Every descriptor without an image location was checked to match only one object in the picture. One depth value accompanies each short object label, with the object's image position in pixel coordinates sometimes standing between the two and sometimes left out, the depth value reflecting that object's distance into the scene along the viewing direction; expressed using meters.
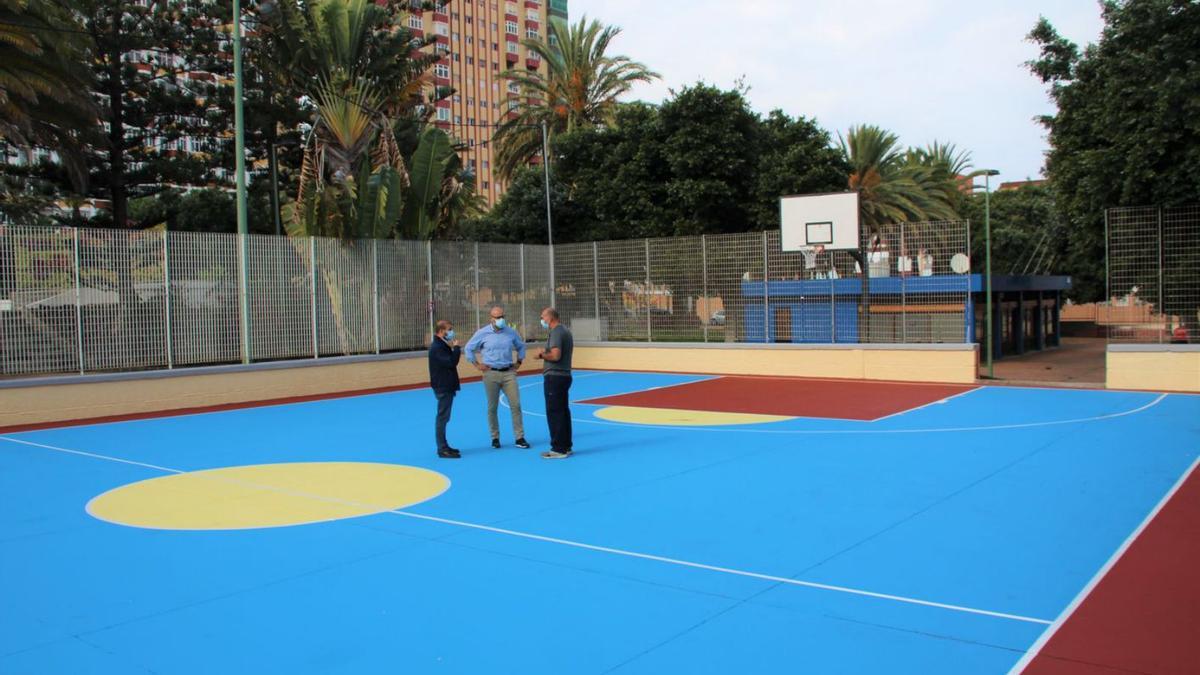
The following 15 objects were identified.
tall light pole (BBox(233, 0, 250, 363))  19.00
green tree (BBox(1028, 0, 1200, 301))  16.92
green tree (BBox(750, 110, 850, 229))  27.86
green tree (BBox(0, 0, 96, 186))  19.00
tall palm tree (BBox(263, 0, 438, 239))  21.95
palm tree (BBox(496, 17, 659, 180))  39.94
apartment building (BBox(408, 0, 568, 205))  100.88
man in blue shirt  12.42
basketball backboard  21.30
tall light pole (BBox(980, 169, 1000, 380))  20.66
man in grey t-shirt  11.70
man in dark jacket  11.86
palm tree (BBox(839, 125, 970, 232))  34.41
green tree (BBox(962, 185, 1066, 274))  43.25
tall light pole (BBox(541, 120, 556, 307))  26.69
